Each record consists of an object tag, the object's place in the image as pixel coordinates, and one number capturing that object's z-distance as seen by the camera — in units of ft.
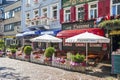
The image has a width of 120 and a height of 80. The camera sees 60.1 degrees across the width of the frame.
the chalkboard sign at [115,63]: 18.81
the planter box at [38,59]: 29.37
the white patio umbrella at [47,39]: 31.03
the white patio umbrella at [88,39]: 22.75
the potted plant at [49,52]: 26.79
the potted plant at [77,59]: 22.06
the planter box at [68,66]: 22.08
